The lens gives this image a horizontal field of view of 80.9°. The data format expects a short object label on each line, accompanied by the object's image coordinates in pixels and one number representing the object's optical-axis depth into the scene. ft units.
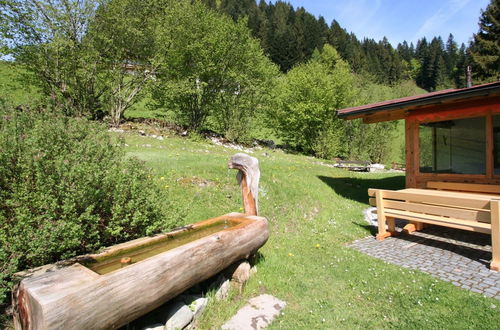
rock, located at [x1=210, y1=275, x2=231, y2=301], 11.41
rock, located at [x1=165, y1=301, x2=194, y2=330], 9.30
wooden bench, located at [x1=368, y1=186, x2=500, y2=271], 14.10
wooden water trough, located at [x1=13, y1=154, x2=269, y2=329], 6.40
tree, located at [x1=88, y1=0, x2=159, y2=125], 51.37
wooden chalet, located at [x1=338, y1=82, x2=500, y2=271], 15.71
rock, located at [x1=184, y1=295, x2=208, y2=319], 10.21
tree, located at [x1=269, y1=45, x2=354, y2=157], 71.05
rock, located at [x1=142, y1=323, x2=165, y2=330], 9.16
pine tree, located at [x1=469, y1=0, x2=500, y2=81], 107.02
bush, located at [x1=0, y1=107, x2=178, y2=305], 8.99
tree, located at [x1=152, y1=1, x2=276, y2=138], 57.36
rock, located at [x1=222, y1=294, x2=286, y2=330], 10.10
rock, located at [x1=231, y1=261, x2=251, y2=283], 12.07
